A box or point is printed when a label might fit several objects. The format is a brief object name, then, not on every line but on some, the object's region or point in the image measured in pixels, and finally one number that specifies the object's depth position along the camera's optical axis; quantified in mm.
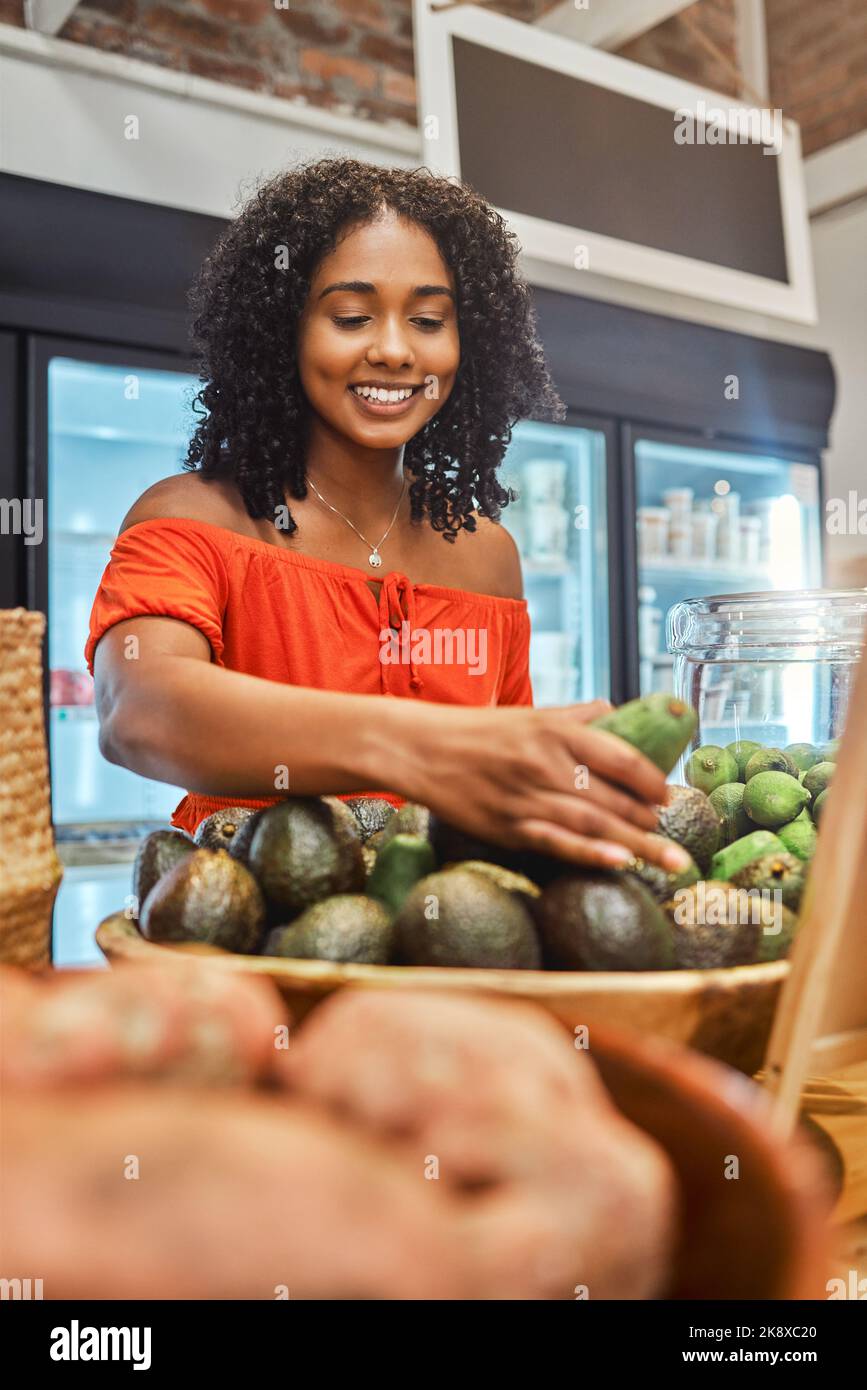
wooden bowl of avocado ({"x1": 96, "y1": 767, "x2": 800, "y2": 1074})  472
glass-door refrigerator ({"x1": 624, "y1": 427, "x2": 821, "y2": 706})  3352
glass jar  1057
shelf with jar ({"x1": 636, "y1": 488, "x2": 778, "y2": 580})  3354
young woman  1306
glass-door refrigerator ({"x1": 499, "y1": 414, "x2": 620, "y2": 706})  3111
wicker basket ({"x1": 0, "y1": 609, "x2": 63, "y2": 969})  612
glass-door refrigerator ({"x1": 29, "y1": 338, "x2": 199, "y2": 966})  2539
